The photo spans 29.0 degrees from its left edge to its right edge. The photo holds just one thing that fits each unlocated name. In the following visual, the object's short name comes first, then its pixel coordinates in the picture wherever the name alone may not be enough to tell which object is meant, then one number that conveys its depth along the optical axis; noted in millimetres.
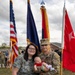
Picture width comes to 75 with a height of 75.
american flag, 4454
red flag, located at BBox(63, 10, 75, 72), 3282
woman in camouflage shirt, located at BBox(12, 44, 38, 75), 2490
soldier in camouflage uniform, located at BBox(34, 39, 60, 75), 2544
